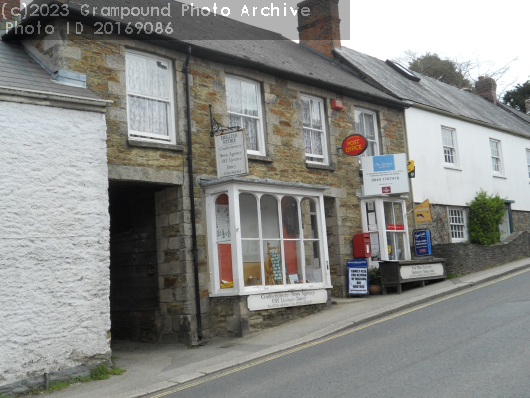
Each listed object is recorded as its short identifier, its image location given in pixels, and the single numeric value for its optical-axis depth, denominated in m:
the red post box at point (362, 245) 15.06
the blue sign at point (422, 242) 16.41
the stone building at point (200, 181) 10.80
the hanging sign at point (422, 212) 16.56
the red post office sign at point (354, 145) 14.78
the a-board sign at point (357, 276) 14.48
